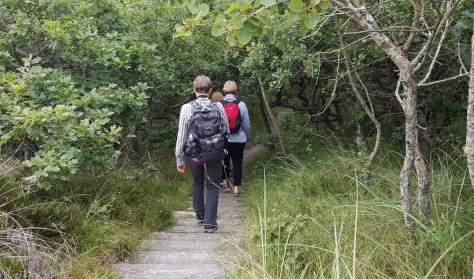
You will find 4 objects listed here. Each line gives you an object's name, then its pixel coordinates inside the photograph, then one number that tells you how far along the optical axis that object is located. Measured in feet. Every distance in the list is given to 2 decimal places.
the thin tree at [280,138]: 24.39
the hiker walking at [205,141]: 14.24
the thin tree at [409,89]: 9.11
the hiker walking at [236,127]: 19.57
